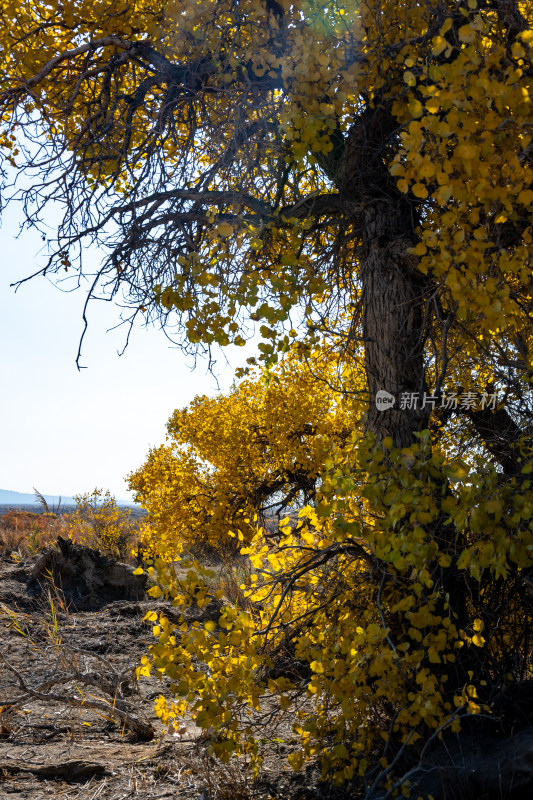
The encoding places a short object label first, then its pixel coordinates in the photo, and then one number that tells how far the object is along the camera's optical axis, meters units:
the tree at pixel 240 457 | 9.82
